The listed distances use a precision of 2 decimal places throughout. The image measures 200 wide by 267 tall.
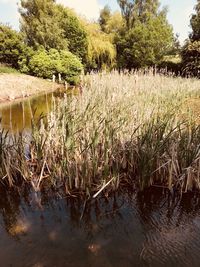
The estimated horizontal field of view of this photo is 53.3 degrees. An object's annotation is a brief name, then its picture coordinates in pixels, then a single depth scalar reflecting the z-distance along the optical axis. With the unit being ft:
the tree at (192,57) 41.18
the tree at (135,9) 65.12
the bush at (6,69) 38.12
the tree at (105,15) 74.19
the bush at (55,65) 42.10
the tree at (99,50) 52.48
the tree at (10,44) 42.12
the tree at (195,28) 47.51
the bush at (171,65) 48.80
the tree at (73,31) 50.38
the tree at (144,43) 53.15
